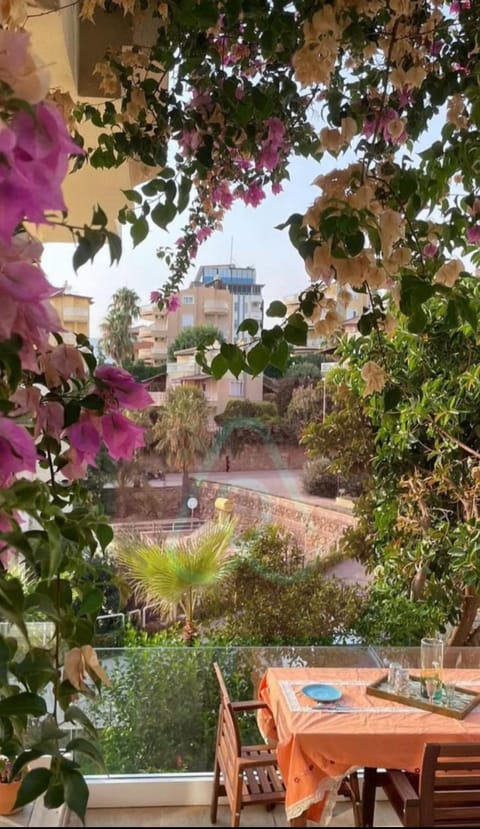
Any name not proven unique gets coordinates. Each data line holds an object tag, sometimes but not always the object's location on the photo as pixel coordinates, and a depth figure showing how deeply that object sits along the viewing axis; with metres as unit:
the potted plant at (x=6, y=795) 3.04
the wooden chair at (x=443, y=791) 2.52
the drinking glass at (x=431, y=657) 3.21
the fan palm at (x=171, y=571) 3.98
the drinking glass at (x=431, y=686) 3.12
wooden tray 2.98
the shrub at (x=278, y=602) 3.97
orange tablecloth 2.78
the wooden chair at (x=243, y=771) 3.02
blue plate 3.10
